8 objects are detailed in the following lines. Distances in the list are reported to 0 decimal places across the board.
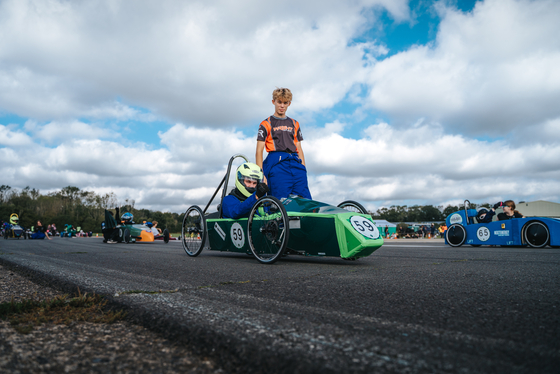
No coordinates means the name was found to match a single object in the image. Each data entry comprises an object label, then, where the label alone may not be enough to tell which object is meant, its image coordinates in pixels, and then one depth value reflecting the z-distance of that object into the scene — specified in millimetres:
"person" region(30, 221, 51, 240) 20656
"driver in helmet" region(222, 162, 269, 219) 4727
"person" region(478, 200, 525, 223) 9078
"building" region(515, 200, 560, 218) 73312
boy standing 4926
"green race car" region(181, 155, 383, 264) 3762
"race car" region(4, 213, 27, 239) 22055
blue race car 7730
